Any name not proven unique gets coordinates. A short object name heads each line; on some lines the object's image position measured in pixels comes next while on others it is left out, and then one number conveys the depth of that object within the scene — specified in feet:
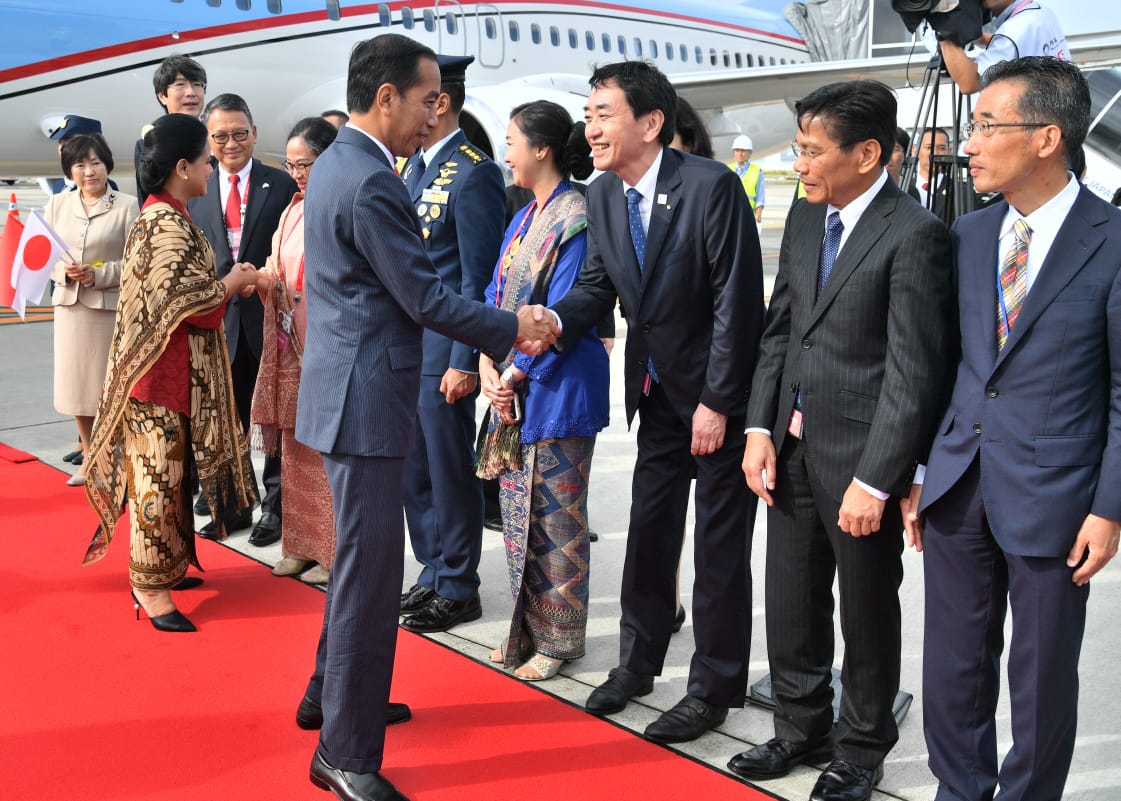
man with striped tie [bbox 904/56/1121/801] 6.59
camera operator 8.43
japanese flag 13.93
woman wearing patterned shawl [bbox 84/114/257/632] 11.01
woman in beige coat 14.97
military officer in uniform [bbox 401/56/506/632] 11.39
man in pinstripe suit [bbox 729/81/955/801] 7.36
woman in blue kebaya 10.18
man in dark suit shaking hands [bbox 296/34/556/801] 7.91
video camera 8.42
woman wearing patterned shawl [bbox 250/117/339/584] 12.44
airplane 26.84
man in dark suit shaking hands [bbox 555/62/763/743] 9.01
